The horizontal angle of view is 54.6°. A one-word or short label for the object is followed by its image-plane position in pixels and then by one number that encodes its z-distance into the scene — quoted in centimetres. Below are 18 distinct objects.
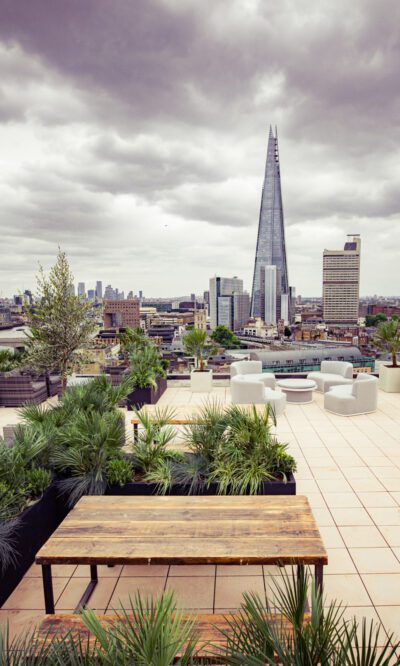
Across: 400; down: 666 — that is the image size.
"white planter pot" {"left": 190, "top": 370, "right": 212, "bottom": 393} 927
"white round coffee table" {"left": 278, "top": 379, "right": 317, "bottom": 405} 783
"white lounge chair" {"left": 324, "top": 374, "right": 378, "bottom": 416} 705
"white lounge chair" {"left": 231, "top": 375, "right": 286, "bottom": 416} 721
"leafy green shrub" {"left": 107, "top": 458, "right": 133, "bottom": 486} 318
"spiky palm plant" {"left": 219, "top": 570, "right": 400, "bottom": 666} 117
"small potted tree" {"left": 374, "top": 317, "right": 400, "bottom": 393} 869
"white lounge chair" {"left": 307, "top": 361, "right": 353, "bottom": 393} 827
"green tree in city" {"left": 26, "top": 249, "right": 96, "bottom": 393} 819
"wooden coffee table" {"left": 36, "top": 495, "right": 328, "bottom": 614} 200
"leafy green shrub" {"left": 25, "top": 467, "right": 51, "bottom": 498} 298
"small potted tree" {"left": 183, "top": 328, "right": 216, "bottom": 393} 927
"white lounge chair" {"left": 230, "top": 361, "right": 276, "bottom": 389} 828
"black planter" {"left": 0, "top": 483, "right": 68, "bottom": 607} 263
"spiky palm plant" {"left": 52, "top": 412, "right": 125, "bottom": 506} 315
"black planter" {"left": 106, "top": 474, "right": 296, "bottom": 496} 312
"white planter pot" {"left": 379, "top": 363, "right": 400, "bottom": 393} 881
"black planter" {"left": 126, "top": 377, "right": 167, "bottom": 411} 781
